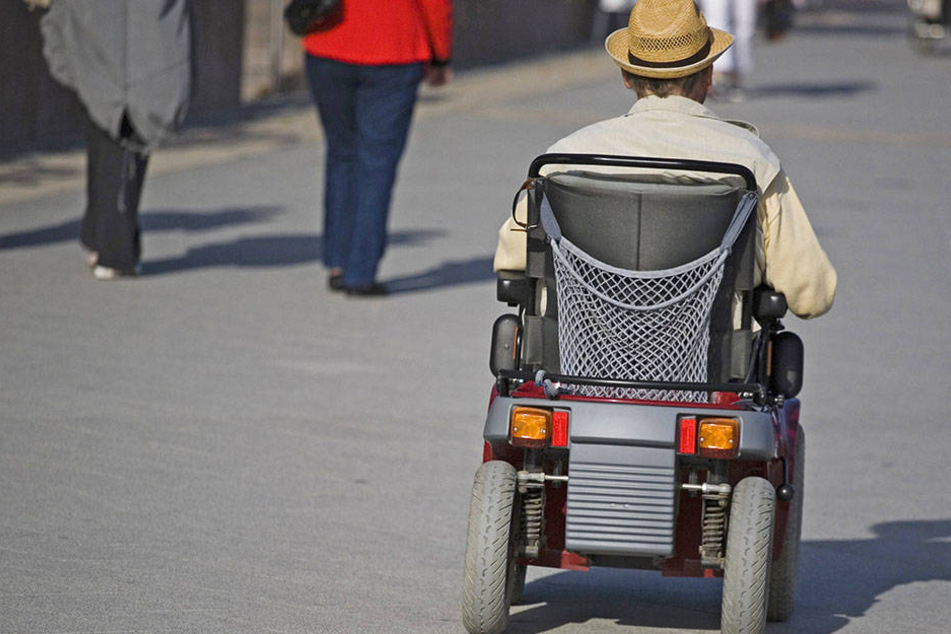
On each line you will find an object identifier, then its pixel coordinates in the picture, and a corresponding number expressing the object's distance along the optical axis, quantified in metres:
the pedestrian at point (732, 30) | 44.03
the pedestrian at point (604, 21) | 62.72
